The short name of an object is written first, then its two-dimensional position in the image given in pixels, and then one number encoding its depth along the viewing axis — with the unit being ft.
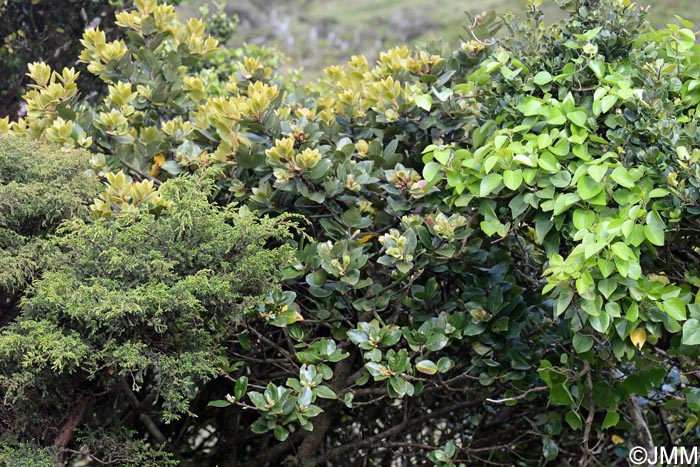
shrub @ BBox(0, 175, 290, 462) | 9.34
